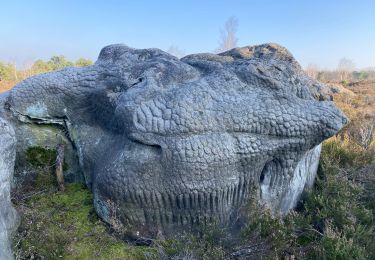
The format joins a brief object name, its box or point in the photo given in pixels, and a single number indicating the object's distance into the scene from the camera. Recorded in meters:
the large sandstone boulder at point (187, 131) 4.14
